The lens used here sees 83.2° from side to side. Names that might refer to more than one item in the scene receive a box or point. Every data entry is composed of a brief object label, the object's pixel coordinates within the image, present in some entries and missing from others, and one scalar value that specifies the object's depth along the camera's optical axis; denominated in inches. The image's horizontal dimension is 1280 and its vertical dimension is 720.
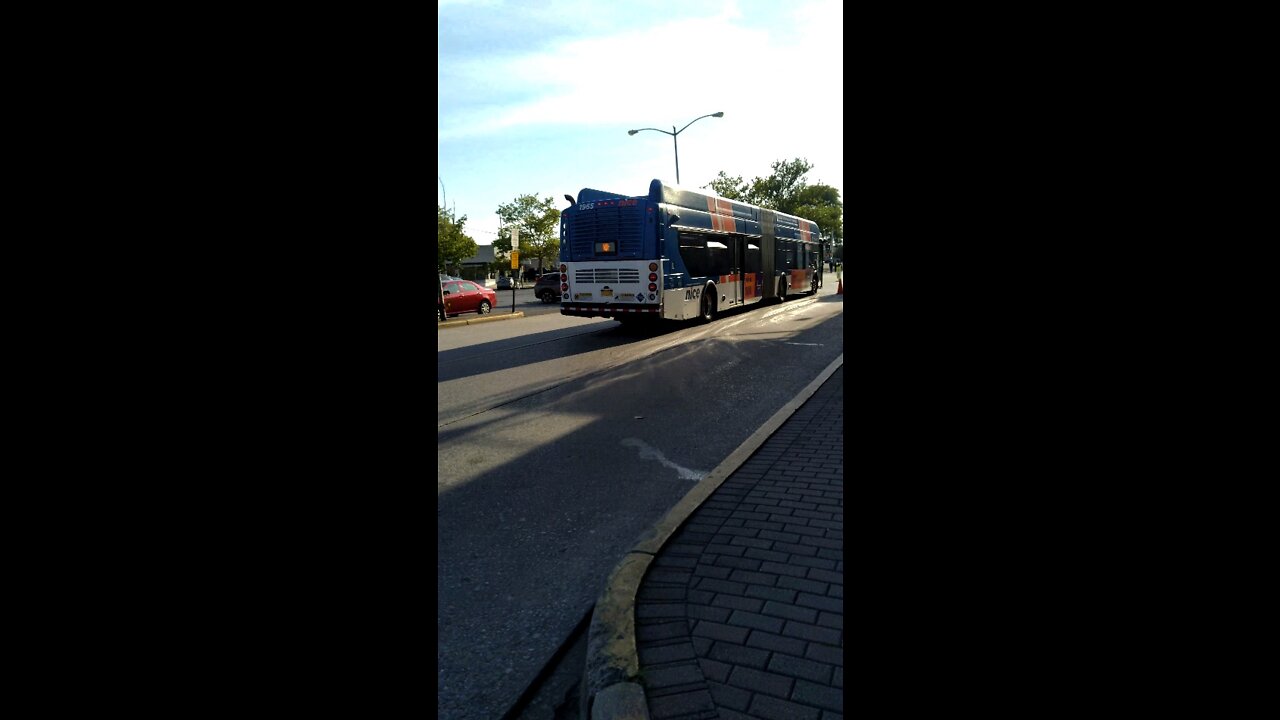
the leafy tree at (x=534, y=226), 2960.1
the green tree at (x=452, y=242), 1798.7
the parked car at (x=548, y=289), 1380.4
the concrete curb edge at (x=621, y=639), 101.5
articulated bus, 595.2
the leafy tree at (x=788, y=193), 2758.4
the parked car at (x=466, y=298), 1002.7
